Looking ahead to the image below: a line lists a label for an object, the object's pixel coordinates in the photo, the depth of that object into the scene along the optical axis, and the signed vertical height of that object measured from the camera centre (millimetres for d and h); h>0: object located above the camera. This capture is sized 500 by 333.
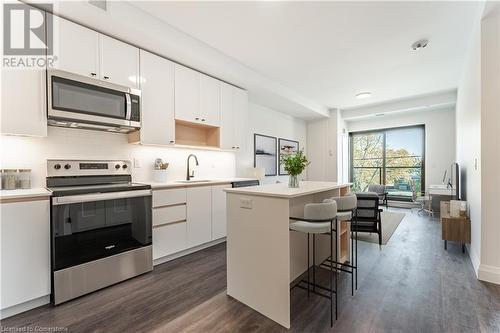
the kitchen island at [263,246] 1768 -682
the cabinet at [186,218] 2807 -700
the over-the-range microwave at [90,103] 2188 +656
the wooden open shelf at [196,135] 3598 +515
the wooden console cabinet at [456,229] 3008 -858
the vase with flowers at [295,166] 2340 -6
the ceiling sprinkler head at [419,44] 2981 +1608
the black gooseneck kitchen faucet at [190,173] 3640 -118
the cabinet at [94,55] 2232 +1183
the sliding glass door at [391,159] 6527 +173
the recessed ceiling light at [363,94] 5058 +1586
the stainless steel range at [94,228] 2049 -614
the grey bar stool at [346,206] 2195 -399
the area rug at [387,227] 3783 -1214
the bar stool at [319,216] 1827 -406
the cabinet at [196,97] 3215 +1028
